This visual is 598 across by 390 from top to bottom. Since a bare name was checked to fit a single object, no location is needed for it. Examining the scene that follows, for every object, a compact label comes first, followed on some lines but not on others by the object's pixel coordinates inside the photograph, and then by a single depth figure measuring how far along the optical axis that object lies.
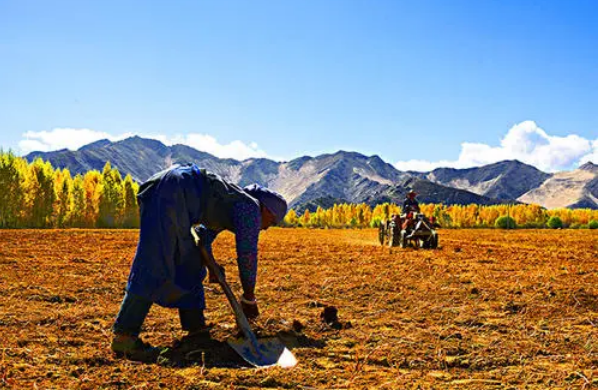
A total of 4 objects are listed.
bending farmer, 4.37
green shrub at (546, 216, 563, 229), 60.28
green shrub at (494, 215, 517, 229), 59.75
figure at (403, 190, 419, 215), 17.72
